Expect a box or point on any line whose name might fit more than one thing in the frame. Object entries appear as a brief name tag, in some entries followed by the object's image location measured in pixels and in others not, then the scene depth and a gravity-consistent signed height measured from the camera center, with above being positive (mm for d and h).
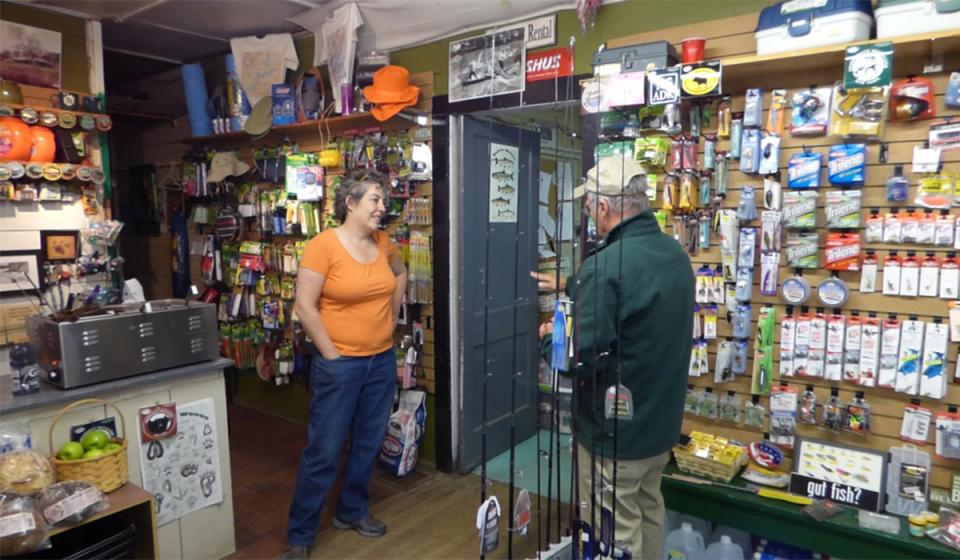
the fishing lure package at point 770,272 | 2578 -211
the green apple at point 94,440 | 2176 -767
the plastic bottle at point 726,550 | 2602 -1381
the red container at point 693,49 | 2594 +724
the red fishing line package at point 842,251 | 2436 -118
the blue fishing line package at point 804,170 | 2475 +206
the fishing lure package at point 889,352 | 2393 -507
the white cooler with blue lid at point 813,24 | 2254 +734
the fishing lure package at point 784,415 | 2615 -820
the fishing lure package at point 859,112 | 2318 +412
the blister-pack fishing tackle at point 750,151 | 2572 +295
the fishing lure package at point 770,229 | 2539 -31
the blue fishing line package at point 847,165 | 2381 +219
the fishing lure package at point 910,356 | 2352 -513
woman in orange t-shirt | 2643 -463
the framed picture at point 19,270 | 3504 -272
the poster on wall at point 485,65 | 3303 +859
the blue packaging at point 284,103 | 4160 +797
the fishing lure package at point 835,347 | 2496 -508
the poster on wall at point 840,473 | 2414 -1008
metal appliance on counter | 2268 -460
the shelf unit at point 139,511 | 2098 -1021
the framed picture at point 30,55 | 3561 +986
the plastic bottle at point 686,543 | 2652 -1377
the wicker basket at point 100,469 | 2062 -832
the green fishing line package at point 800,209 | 2486 +49
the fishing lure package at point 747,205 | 2604 +69
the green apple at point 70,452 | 2106 -782
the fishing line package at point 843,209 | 2407 +48
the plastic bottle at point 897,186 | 2320 +131
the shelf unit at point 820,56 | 2125 +613
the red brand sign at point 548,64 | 3114 +803
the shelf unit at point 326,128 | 3802 +623
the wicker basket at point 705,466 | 2609 -1046
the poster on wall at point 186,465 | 2453 -991
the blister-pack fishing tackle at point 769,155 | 2541 +272
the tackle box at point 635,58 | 2604 +702
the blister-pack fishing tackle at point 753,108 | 2557 +467
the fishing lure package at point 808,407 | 2576 -772
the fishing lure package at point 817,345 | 2529 -503
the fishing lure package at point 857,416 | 2475 -778
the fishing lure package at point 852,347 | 2463 -501
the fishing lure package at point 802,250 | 2518 -116
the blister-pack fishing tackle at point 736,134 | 2625 +369
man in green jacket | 1891 -352
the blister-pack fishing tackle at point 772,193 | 2549 +116
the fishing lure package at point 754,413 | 2705 -838
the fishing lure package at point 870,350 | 2428 -507
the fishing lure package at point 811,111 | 2455 +440
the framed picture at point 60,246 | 3709 -141
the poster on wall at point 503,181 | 3835 +252
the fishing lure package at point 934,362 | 2309 -527
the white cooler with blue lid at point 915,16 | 2098 +708
